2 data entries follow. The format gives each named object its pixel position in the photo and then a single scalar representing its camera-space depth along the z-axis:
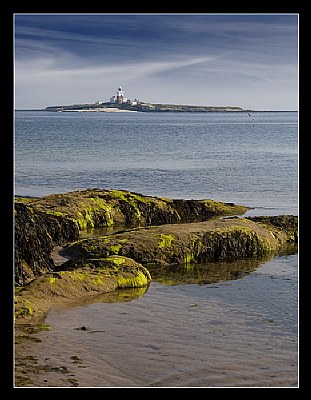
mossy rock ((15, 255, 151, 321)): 10.07
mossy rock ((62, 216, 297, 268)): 14.20
